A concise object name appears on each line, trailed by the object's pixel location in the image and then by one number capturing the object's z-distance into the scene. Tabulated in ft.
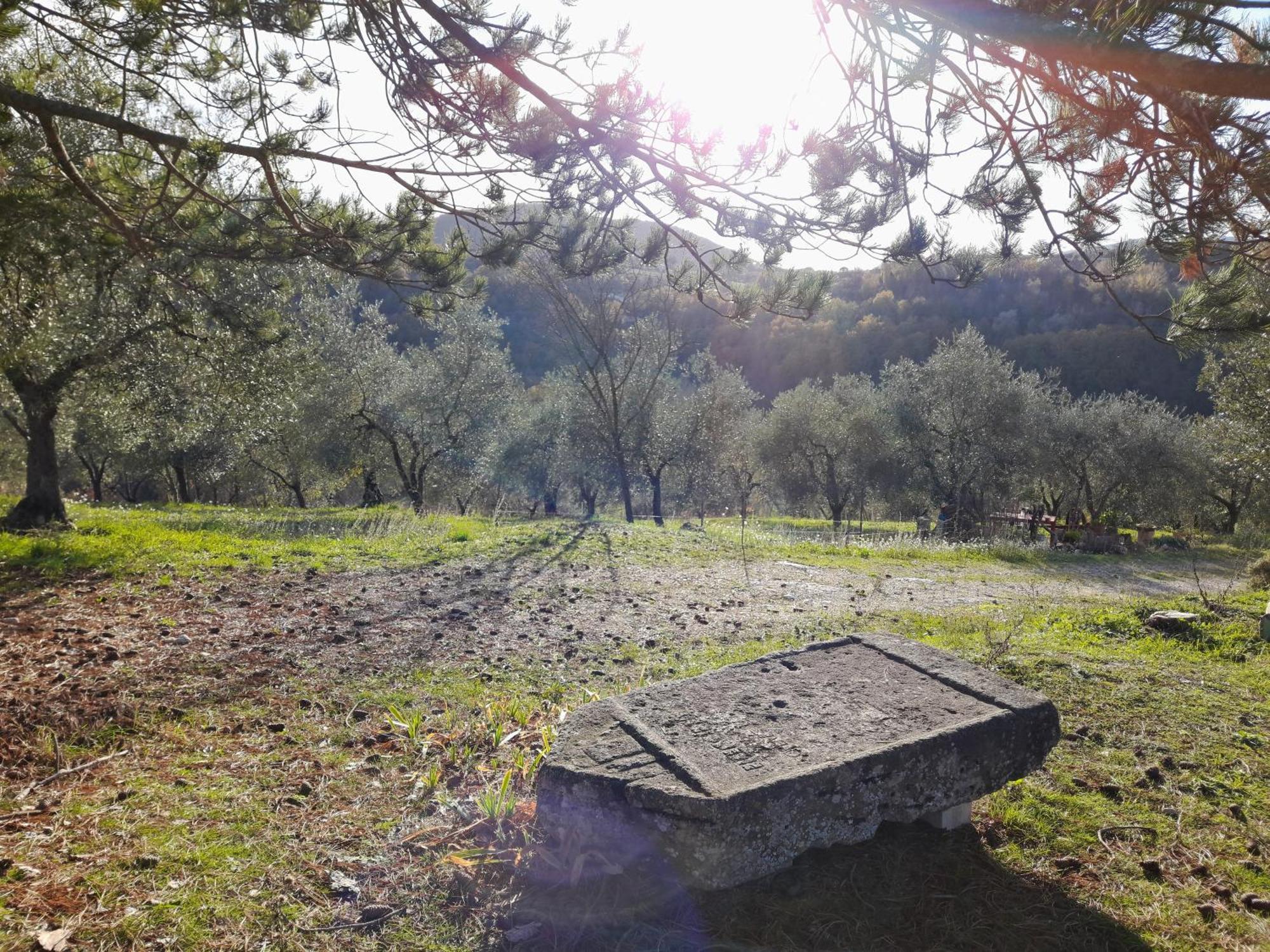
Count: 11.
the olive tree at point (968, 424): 90.68
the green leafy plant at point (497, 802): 10.63
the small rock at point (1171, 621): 24.47
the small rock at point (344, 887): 9.16
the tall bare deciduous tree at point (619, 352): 79.77
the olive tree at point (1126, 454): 102.78
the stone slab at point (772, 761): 8.62
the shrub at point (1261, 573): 39.11
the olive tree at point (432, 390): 86.17
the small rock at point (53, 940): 7.72
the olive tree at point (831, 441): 110.11
